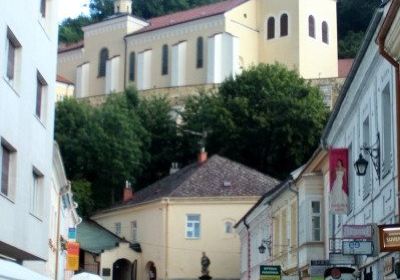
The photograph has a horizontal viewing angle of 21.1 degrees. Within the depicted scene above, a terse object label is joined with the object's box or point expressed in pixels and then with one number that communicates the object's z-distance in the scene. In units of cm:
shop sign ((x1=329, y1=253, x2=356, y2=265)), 2109
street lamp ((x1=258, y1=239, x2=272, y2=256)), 3950
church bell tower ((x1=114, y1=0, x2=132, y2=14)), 10425
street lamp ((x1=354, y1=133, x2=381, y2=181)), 1966
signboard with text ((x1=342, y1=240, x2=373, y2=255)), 1822
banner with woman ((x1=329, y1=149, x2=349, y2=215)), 2308
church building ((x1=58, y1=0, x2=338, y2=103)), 9200
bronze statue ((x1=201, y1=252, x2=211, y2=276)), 5729
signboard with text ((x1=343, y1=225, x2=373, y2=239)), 1816
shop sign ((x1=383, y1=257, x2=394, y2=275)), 1818
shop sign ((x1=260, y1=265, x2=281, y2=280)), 3156
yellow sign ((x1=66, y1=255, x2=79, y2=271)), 3475
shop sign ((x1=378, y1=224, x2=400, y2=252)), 1484
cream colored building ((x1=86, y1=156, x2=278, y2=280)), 5781
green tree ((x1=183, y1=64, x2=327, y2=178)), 7294
